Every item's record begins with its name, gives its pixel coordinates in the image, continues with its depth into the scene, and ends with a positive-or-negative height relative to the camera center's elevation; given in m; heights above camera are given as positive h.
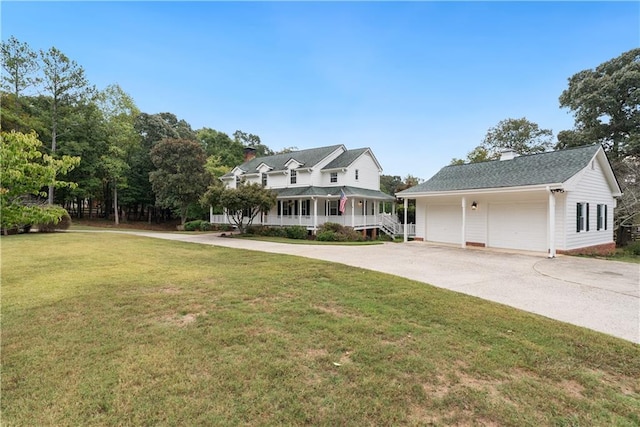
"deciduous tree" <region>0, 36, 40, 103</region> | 25.88 +13.20
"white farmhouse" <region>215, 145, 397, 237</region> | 22.52 +1.90
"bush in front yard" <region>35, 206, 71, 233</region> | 19.05 -0.94
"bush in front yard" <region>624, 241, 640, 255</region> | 14.80 -2.11
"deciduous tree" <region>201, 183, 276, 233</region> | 19.73 +0.89
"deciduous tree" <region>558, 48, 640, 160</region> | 20.08 +7.37
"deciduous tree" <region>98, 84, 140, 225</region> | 32.05 +9.15
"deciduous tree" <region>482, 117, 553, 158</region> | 30.59 +7.68
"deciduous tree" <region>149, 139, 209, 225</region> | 29.12 +4.16
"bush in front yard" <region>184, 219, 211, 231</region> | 27.58 -1.38
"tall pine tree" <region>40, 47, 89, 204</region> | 27.09 +12.50
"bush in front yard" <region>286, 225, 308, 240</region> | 20.84 -1.56
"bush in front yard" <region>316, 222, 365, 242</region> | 19.17 -1.56
